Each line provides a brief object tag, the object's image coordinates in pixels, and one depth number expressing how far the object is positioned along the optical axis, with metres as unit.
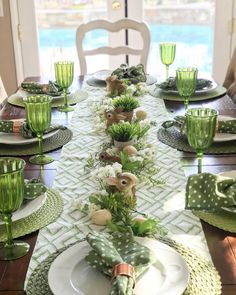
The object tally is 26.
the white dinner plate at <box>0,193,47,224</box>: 1.00
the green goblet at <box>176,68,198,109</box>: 1.62
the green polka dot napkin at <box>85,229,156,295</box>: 0.77
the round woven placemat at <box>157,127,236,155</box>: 1.37
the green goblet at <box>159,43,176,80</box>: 2.14
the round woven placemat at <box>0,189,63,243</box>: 0.98
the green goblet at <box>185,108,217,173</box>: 1.15
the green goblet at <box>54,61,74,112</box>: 1.79
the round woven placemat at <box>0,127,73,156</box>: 1.41
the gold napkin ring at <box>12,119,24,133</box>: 1.51
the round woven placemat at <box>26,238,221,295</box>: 0.78
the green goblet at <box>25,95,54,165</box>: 1.29
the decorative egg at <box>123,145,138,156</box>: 1.26
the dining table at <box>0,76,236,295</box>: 0.82
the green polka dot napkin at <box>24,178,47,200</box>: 1.05
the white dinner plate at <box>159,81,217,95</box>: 1.94
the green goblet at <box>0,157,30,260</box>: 0.86
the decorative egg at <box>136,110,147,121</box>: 1.54
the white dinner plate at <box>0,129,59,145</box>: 1.44
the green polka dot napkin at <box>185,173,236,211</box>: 1.00
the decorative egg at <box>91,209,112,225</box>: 0.98
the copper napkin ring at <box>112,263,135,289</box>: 0.73
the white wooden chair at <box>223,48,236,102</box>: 2.24
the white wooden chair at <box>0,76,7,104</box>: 2.14
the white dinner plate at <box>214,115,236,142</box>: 1.41
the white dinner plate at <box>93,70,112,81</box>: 2.24
